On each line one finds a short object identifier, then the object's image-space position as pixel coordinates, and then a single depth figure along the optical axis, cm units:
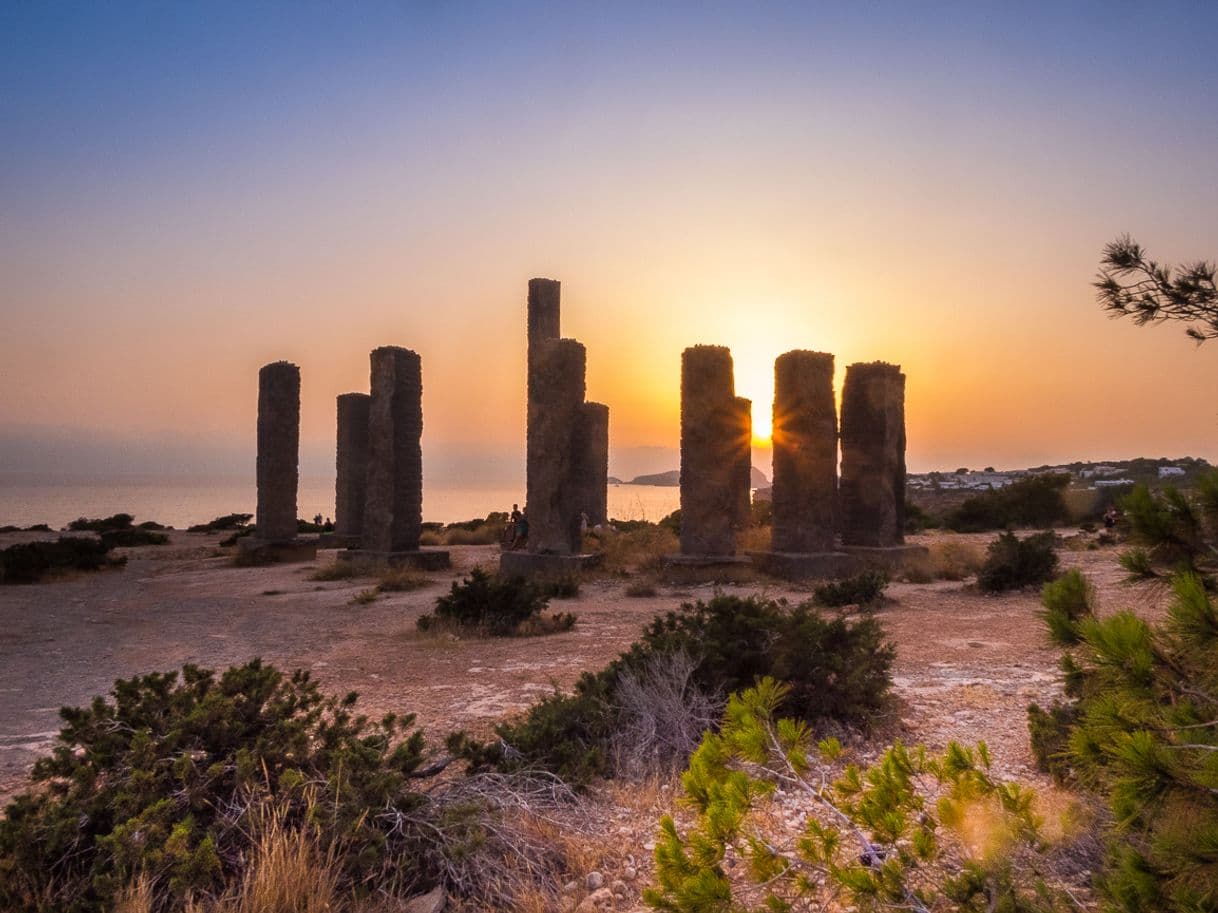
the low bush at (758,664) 503
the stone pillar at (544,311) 2238
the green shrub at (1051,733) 429
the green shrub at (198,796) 290
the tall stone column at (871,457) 1652
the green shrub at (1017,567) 1212
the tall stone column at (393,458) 1712
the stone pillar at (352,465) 2142
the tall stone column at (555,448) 1580
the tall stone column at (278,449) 1958
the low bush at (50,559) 1507
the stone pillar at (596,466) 2525
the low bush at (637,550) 1577
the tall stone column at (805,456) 1524
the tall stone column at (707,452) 1524
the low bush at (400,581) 1401
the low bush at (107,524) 3025
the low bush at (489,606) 964
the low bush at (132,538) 2383
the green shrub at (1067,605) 236
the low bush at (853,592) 1108
